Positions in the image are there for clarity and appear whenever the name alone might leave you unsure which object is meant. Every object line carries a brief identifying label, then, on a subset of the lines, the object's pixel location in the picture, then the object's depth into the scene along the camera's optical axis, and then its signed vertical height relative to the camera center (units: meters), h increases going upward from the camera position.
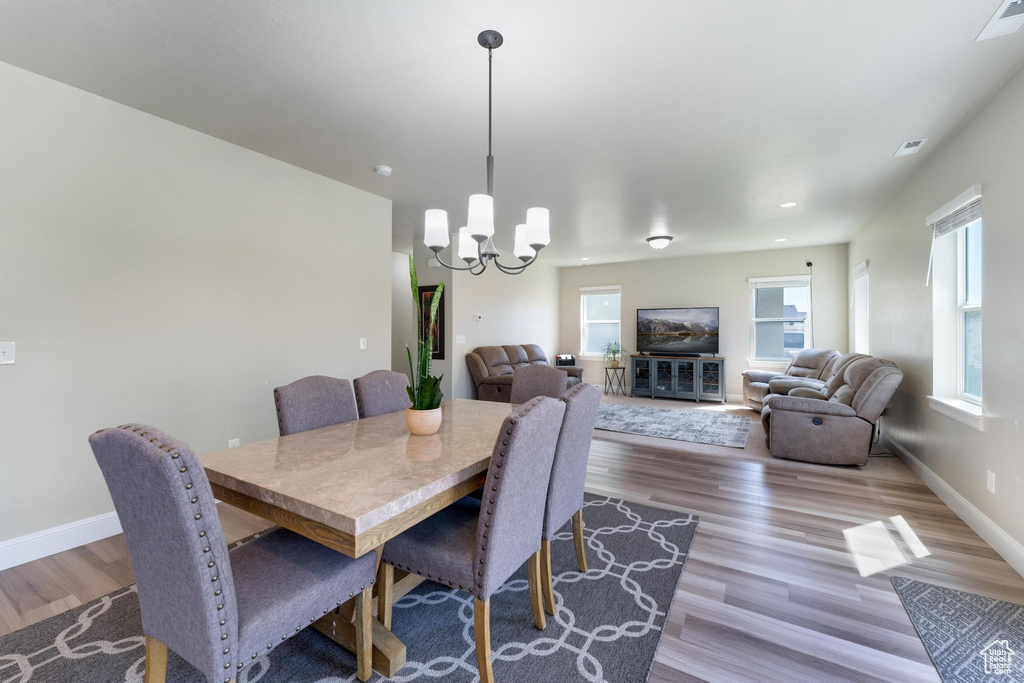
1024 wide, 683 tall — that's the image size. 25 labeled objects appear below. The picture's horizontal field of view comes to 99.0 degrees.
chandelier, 2.08 +0.58
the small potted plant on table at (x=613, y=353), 8.19 -0.22
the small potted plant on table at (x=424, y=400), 1.96 -0.27
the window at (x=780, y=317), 6.88 +0.39
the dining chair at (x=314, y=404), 2.10 -0.32
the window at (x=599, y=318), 8.52 +0.46
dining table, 1.18 -0.44
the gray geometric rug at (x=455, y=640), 1.55 -1.17
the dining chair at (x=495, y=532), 1.40 -0.70
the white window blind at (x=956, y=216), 2.68 +0.86
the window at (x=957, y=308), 2.89 +0.25
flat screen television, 7.44 +0.17
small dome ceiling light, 5.69 +1.32
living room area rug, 4.86 -1.04
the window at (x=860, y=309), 5.70 +0.44
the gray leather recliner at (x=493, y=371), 5.86 -0.42
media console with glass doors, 7.14 -0.61
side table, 8.21 -0.75
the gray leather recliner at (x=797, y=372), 5.78 -0.42
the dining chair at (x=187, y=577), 1.02 -0.60
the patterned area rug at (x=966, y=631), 1.57 -1.16
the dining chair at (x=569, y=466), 1.81 -0.55
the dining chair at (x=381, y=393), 2.51 -0.31
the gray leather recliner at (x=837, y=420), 3.78 -0.70
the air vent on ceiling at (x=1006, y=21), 1.75 +1.35
